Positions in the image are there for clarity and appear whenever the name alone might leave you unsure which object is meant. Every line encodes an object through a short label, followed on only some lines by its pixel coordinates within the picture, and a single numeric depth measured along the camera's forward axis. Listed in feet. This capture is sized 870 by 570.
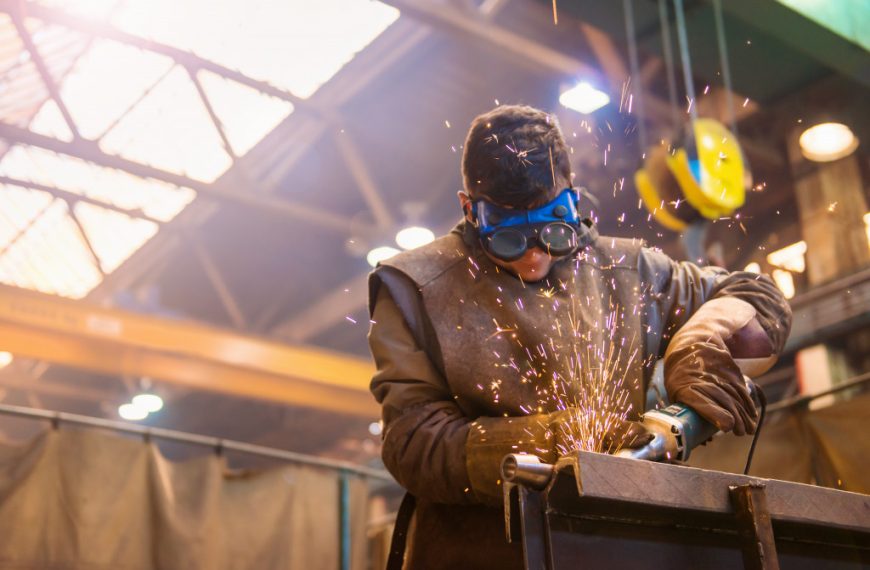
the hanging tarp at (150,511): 13.47
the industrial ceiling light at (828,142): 24.09
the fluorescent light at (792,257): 28.45
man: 6.02
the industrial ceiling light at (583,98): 22.61
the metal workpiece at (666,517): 4.59
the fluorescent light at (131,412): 40.94
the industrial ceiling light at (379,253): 29.14
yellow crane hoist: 16.99
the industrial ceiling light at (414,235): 28.17
